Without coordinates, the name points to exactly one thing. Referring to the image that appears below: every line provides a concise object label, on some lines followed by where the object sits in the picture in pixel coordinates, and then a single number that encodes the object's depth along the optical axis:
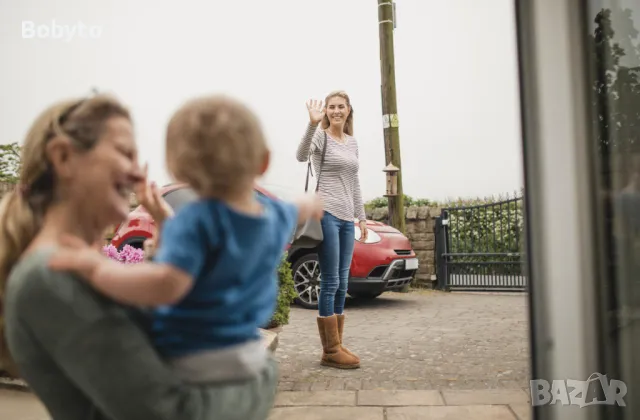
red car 5.95
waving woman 3.44
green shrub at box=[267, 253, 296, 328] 3.48
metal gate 8.49
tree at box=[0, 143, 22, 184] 5.72
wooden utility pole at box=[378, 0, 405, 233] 8.54
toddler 0.76
